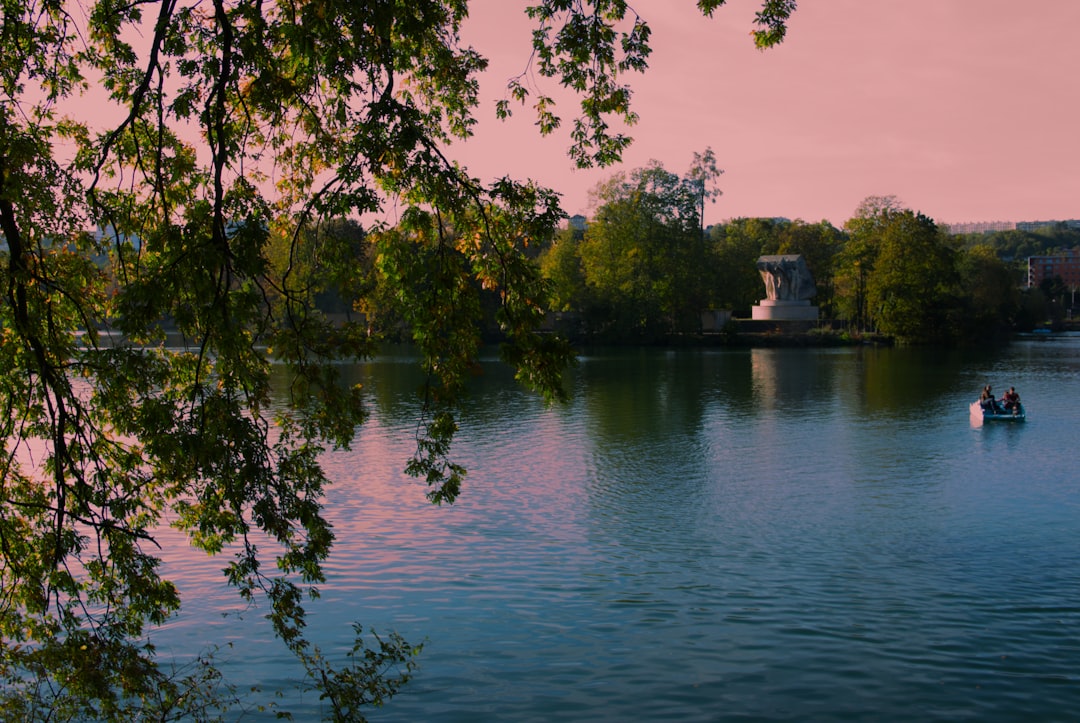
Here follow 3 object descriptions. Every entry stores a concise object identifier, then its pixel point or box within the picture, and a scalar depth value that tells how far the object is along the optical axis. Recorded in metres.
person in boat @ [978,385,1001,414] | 27.16
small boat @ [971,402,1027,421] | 26.91
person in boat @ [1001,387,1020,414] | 27.17
